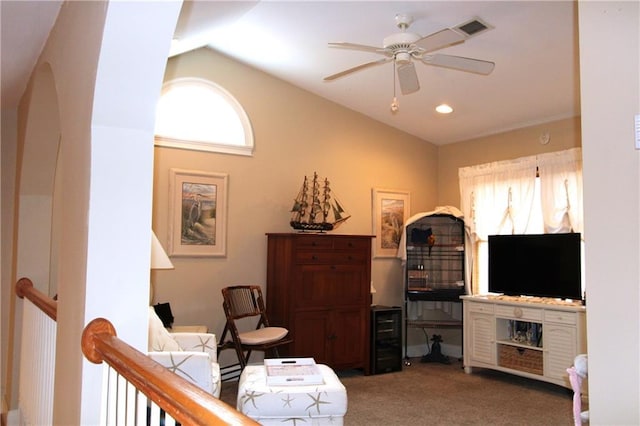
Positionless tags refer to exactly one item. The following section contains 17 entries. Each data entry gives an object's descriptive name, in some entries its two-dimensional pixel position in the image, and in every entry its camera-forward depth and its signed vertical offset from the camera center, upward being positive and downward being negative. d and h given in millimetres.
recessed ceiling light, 5414 +1442
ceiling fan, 3115 +1232
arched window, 4914 +1218
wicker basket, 4883 -1110
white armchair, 2908 -685
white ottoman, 2799 -880
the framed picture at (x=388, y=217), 6137 +317
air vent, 3520 +1535
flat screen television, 4852 -202
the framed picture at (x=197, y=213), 4828 +275
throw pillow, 3129 -605
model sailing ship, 5254 +361
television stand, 4625 -877
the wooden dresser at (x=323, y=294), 4957 -510
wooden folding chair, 4508 -806
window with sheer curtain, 5094 +504
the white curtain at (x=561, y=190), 5023 +553
